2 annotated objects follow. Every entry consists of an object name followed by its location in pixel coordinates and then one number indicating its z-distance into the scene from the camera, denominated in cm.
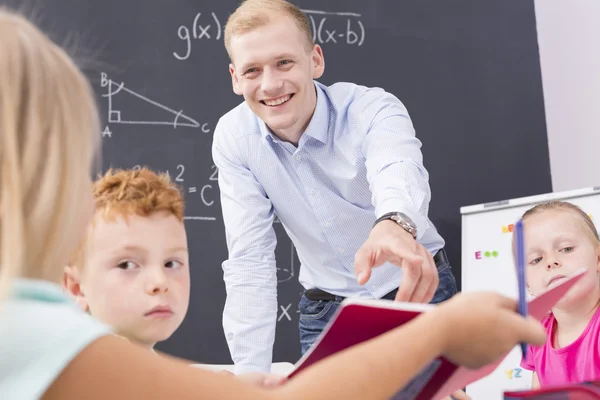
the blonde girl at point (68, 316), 63
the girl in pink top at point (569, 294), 194
